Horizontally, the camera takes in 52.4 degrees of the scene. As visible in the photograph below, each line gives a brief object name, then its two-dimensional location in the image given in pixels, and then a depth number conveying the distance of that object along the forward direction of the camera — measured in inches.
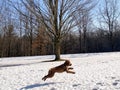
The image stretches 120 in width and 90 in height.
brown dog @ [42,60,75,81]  218.5
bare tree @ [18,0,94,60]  493.5
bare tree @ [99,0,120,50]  1064.0
